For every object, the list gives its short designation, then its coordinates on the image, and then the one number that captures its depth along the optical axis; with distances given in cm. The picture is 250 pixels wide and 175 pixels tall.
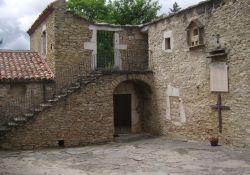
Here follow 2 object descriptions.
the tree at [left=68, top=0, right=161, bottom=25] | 2062
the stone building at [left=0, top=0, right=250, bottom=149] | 1034
